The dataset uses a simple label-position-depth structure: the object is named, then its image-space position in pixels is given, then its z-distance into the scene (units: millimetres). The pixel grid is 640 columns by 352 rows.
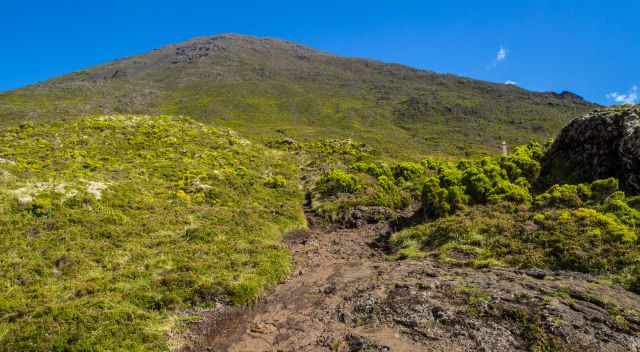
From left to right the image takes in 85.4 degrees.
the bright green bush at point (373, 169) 29142
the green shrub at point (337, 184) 24984
